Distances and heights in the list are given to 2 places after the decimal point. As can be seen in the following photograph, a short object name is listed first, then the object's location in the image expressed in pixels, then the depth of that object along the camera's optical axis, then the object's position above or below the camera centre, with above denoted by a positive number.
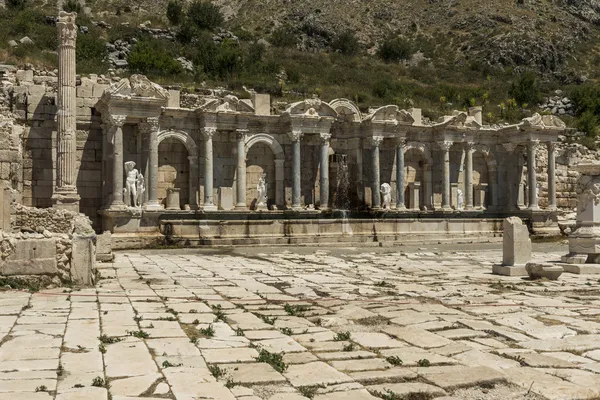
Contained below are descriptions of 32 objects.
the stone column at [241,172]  25.27 +1.14
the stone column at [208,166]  24.56 +1.35
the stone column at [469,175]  30.12 +1.12
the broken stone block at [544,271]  12.75 -1.43
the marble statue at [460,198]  29.89 +0.05
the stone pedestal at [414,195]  29.44 +0.21
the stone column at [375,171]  27.66 +1.21
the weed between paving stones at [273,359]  5.95 -1.50
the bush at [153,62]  40.09 +8.83
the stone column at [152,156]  22.94 +1.64
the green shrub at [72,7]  55.36 +16.82
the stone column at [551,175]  30.64 +1.08
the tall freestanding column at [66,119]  21.14 +2.76
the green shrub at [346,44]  62.34 +15.10
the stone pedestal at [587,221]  14.92 -0.54
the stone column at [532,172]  30.09 +1.23
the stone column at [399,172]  28.28 +1.21
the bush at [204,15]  58.97 +17.25
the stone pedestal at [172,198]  24.62 +0.15
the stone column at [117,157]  22.38 +1.58
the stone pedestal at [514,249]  14.02 -1.09
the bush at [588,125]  38.66 +4.41
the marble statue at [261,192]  26.12 +0.37
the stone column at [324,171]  26.55 +1.20
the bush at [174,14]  58.22 +16.81
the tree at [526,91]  45.94 +7.71
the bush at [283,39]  59.97 +15.10
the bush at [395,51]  62.71 +14.42
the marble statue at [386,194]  27.77 +0.25
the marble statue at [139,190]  22.56 +0.43
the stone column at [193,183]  25.16 +0.73
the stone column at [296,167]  25.92 +1.35
